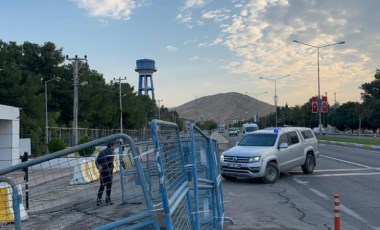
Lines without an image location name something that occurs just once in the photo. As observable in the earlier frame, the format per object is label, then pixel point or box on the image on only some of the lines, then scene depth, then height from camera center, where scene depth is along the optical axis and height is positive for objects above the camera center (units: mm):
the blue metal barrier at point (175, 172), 4934 -471
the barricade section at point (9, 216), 6861 -1194
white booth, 27344 -108
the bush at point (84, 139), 38656 -430
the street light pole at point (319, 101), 51031 +3118
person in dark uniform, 6361 -540
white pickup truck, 15734 -797
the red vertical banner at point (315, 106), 53100 +2655
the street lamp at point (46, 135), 42156 -42
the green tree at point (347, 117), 105062 +2791
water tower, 93438 +12330
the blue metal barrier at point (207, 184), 7344 -840
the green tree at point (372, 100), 87562 +5612
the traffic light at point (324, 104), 52062 +2820
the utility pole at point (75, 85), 41353 +4411
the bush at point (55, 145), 35762 -787
